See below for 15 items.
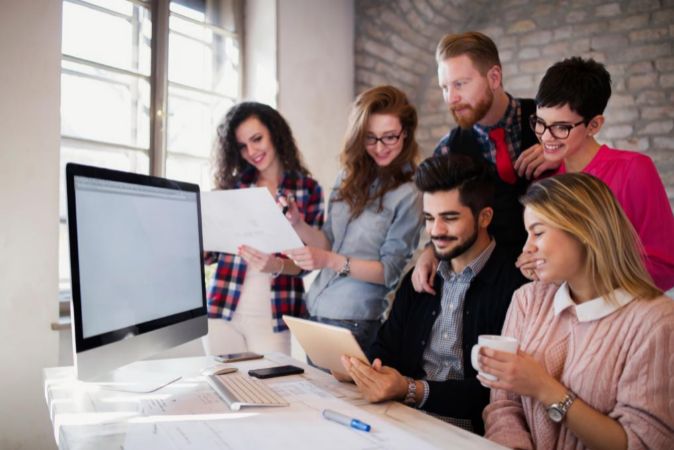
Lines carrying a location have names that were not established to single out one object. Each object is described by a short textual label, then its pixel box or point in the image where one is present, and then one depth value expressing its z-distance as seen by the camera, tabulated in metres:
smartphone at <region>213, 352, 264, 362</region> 1.60
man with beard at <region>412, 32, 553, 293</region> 1.80
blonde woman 1.04
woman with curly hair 2.05
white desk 0.93
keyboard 1.13
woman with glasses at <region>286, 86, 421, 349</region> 1.92
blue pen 0.98
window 2.65
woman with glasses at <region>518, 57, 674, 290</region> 1.42
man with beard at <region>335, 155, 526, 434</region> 1.51
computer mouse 1.41
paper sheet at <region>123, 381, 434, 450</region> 0.91
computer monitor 1.07
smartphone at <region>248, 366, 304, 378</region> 1.42
